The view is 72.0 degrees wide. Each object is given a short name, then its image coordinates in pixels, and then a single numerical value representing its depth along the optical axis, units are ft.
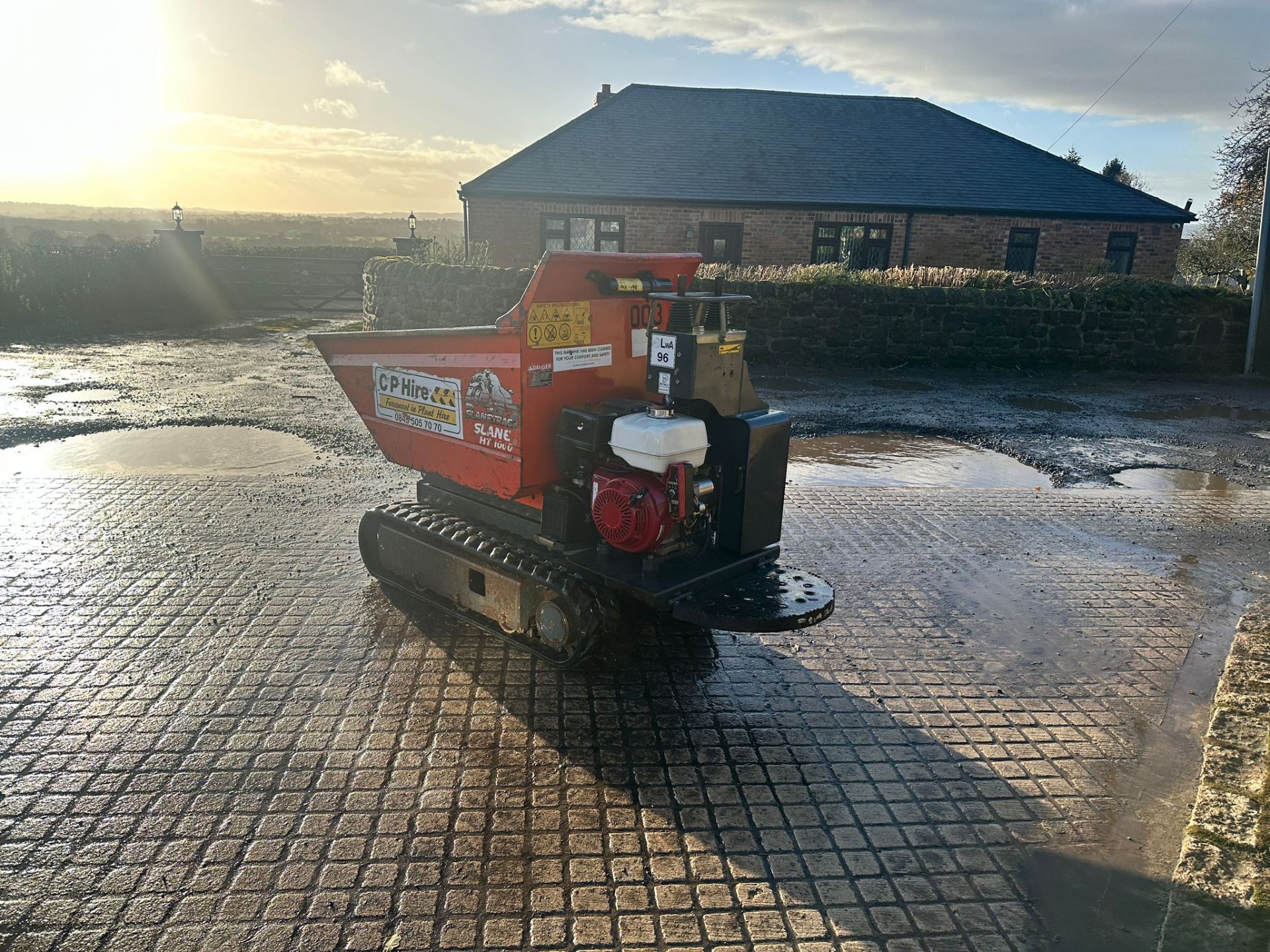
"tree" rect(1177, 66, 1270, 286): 89.71
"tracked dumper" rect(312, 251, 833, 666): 15.69
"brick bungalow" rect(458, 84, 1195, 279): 79.46
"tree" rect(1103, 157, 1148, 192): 151.94
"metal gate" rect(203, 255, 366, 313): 81.10
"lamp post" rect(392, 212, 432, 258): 76.89
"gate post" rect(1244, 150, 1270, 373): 52.65
